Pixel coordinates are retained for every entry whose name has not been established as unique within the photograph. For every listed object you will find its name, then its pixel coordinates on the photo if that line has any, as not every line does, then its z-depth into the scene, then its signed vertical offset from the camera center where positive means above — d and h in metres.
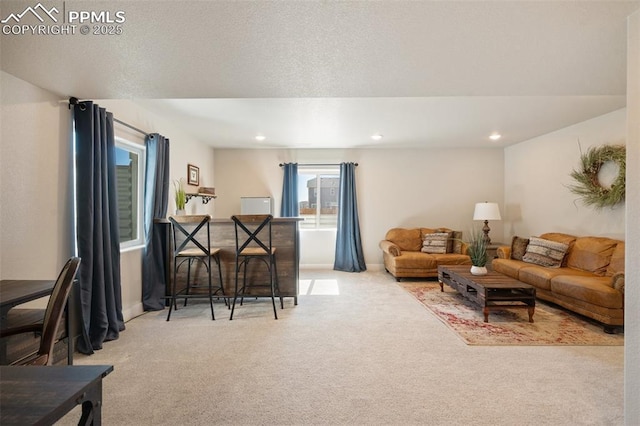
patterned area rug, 2.84 -1.19
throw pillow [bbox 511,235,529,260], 4.69 -0.56
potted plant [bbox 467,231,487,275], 3.93 -0.60
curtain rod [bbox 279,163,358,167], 6.37 +0.99
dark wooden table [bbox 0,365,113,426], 0.70 -0.46
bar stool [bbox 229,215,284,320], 3.54 -0.50
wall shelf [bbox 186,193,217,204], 4.84 +0.25
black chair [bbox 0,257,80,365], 1.23 -0.42
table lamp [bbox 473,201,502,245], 5.46 -0.01
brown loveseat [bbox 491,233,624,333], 3.03 -0.74
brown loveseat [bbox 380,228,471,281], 5.25 -0.72
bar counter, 3.98 -0.62
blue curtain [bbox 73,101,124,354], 2.66 -0.11
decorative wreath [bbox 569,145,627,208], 3.75 +0.44
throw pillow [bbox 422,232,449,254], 5.57 -0.57
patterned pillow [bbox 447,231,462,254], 5.62 -0.56
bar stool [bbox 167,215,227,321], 3.51 -0.49
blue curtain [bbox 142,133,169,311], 3.69 -0.24
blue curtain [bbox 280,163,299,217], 6.20 +0.46
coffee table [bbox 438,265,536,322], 3.31 -0.91
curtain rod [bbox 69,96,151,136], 2.65 +0.95
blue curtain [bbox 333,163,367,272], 6.17 -0.23
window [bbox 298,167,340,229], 6.55 +0.18
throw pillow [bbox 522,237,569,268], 4.12 -0.57
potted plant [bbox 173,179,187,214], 4.32 +0.20
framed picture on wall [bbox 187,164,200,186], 4.96 +0.61
